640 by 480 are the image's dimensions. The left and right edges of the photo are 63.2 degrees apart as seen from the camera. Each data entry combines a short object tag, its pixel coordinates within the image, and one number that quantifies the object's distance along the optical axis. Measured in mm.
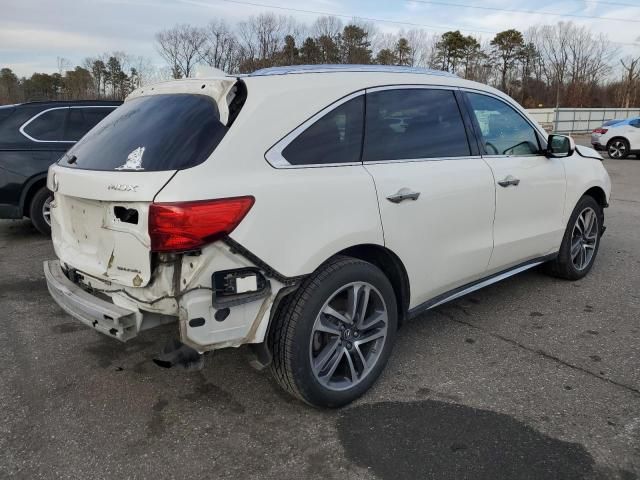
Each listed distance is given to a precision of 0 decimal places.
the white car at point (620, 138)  18109
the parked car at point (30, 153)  6602
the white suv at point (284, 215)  2330
